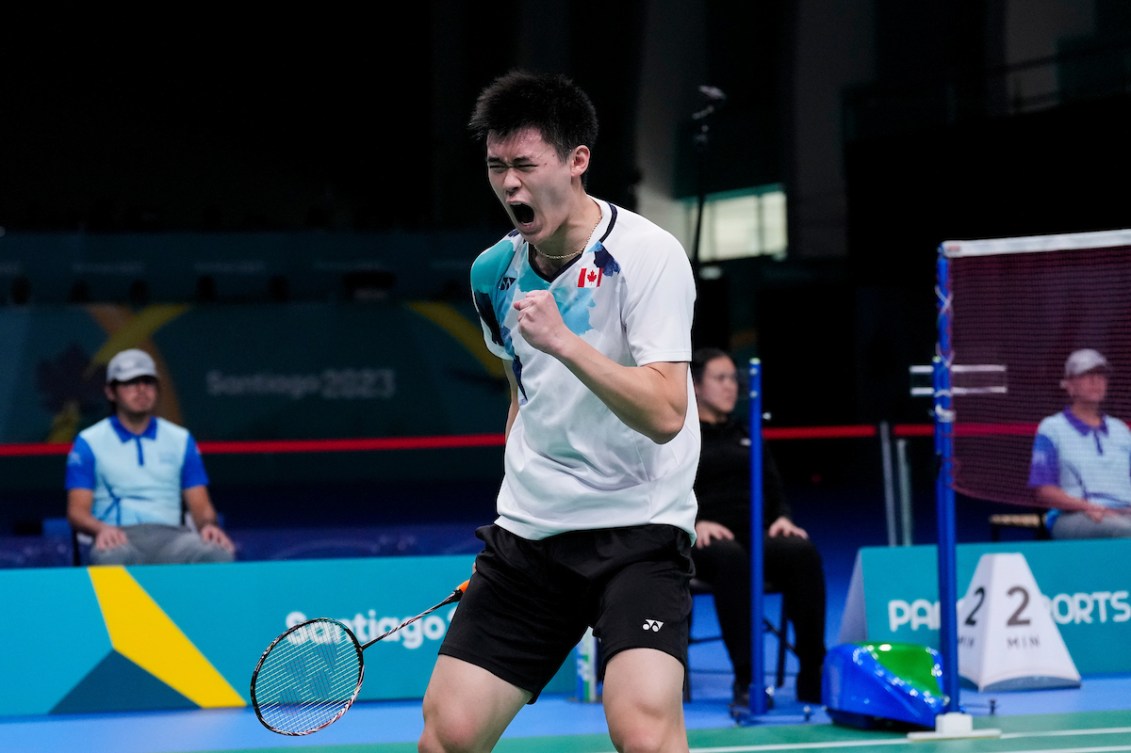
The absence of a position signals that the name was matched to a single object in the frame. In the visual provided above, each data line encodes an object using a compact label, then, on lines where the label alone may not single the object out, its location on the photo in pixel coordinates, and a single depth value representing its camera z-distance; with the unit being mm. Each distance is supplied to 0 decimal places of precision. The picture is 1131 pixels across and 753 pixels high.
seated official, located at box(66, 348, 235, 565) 12023
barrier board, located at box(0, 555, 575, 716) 11187
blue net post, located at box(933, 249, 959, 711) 10266
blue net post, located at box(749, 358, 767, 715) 10539
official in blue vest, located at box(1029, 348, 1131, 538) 12875
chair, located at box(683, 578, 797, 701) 11125
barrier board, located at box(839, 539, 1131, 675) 11820
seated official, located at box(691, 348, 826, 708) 10984
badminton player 5414
